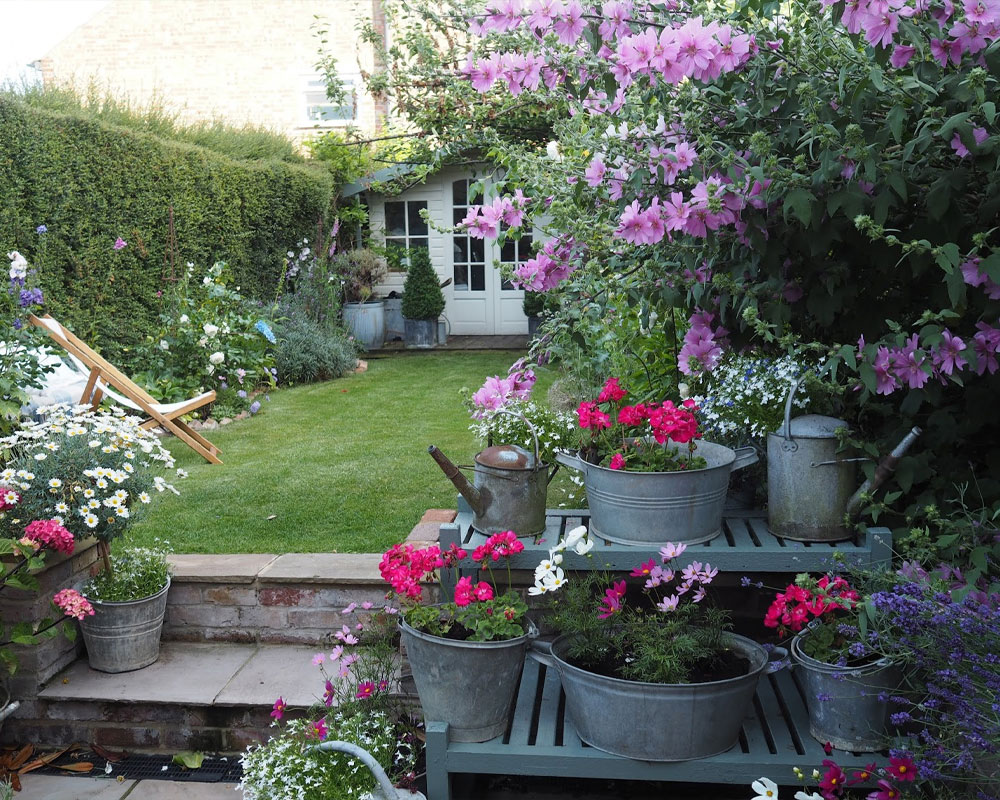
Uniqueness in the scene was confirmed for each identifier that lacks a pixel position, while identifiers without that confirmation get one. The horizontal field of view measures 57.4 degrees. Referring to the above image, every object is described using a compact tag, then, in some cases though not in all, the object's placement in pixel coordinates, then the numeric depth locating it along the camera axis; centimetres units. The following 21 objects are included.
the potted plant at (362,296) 1080
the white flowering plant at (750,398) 233
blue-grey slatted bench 198
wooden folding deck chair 510
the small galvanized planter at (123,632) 280
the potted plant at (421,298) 1113
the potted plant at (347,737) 213
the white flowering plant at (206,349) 671
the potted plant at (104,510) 279
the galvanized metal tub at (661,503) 217
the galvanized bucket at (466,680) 203
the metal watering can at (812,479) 217
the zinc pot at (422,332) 1137
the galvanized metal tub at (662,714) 193
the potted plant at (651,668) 195
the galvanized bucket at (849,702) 194
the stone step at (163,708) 266
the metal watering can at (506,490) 234
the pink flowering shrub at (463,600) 208
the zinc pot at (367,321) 1077
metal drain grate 257
